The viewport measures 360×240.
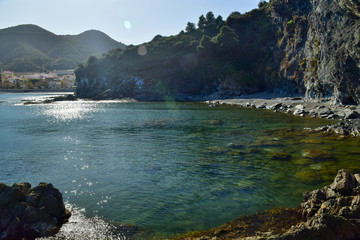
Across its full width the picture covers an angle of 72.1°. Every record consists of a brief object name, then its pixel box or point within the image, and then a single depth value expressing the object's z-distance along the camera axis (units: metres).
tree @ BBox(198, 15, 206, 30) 165.50
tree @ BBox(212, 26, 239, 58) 114.81
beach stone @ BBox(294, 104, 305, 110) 55.86
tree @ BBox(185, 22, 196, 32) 170.12
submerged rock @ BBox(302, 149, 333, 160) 22.33
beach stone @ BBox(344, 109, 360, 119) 38.56
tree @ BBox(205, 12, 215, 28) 162.25
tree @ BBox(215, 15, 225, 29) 156.00
